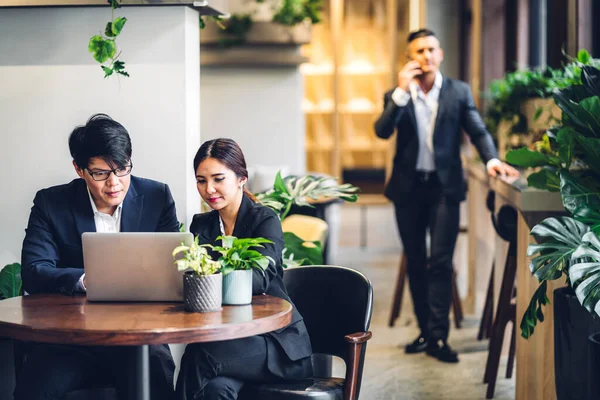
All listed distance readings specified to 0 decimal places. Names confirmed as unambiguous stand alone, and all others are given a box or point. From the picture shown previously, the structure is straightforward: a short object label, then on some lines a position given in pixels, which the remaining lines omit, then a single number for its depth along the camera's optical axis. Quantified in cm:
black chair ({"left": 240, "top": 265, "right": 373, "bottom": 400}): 450
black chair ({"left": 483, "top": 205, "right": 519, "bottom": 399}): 701
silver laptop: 417
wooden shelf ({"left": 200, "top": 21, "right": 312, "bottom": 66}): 1177
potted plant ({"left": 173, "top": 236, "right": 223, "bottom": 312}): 404
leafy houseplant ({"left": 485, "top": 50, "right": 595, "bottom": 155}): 924
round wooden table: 371
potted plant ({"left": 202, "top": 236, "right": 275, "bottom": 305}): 421
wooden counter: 585
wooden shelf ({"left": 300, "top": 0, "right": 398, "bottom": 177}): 2071
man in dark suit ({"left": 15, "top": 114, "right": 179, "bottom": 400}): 446
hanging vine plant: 520
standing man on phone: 795
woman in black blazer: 438
